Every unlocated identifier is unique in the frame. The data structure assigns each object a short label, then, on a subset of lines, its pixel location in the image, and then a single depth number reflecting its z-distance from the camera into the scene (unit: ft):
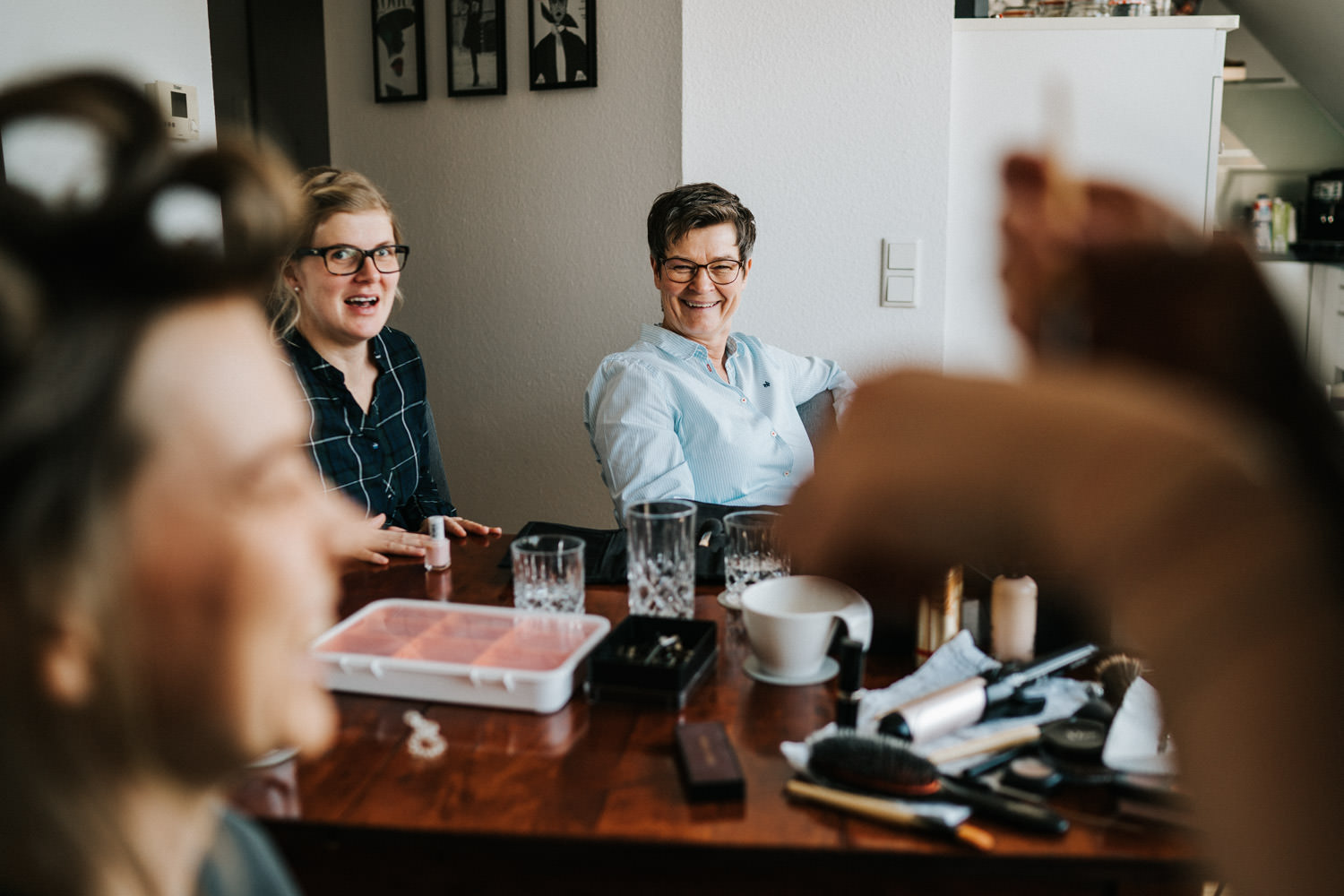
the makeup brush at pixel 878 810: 3.10
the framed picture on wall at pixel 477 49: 9.78
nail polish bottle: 5.67
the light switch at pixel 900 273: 8.66
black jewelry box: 4.02
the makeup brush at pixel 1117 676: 4.02
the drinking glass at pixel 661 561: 4.80
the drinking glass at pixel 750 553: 5.06
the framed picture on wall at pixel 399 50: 10.02
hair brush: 3.20
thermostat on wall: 6.88
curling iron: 3.71
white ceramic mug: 4.17
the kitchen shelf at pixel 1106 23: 8.58
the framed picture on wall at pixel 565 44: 9.52
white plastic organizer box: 3.98
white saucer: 4.25
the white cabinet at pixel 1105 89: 8.66
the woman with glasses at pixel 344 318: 6.81
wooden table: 3.10
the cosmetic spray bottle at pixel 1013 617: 4.27
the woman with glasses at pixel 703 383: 7.38
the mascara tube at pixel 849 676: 3.83
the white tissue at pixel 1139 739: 3.42
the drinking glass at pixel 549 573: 4.77
